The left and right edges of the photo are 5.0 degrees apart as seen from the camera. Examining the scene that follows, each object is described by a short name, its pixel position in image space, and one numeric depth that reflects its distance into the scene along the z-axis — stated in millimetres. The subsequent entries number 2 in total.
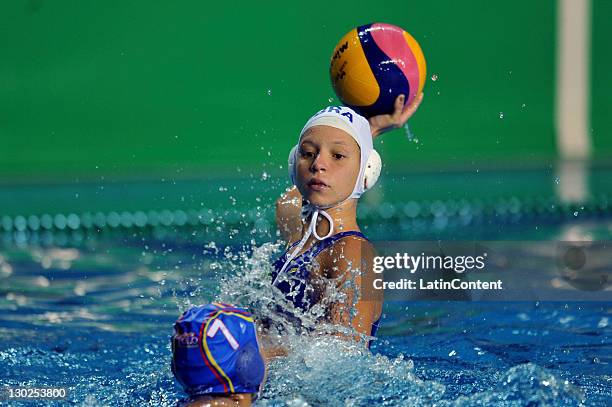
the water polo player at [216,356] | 14265
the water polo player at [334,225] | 14734
